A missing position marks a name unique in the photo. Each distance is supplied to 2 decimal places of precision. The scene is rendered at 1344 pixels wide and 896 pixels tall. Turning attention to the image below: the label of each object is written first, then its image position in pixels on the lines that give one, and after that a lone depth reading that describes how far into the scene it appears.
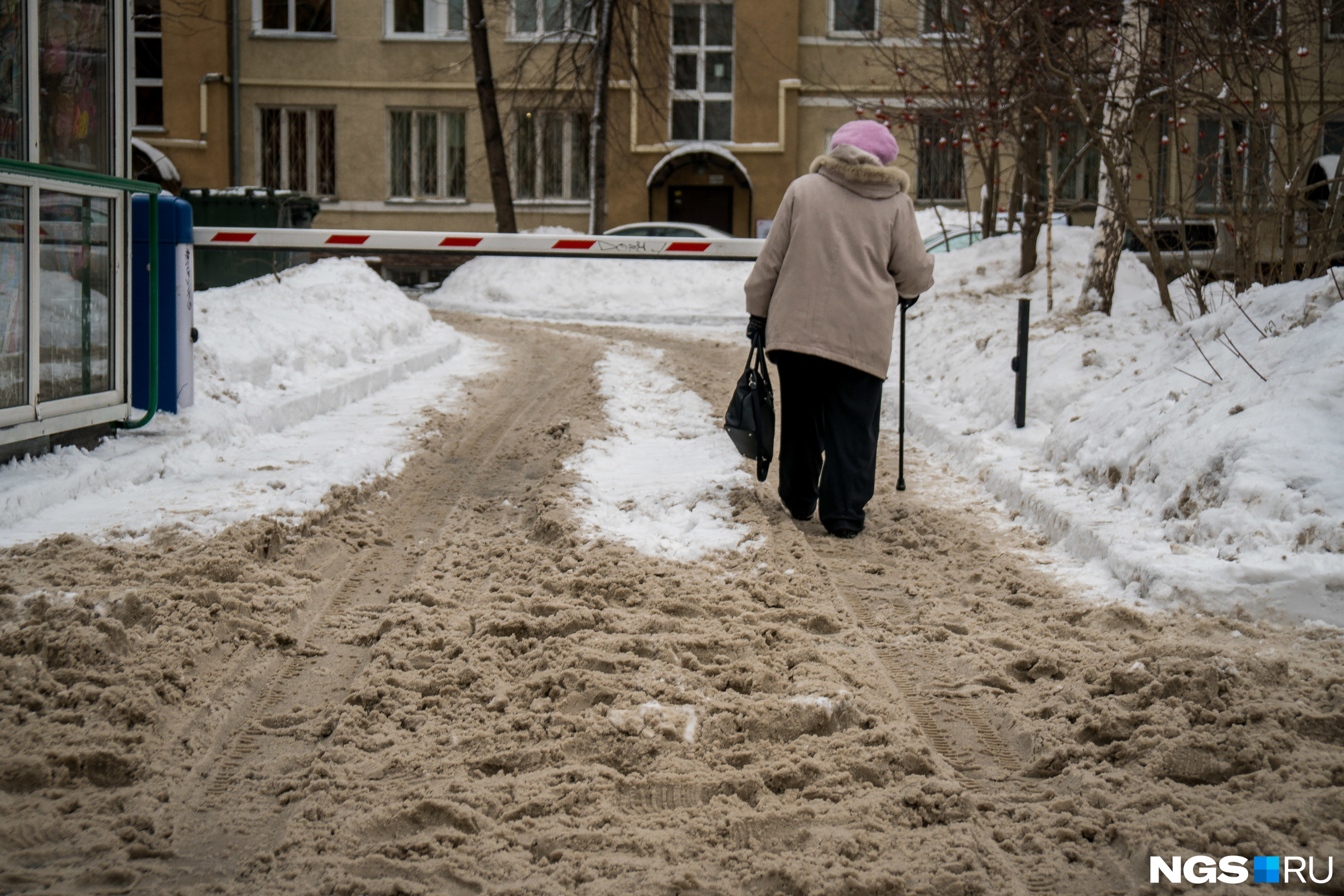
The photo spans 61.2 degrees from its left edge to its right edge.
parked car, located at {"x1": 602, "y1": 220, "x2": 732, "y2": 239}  22.66
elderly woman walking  5.25
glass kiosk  5.78
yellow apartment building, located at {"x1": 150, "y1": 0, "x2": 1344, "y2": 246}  27.39
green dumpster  15.68
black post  7.38
